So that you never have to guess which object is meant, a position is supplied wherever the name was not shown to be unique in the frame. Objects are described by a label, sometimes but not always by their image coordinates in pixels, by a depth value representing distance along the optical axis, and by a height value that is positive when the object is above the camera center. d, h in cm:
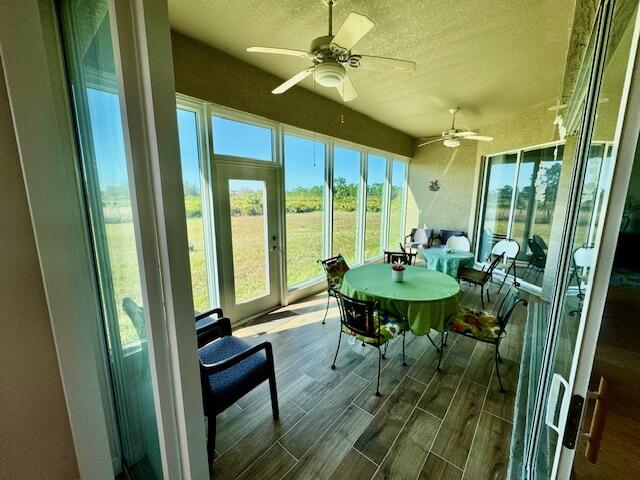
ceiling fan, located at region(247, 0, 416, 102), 165 +105
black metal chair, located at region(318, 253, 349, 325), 318 -86
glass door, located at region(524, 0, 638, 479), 62 -14
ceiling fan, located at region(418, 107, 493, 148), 391 +103
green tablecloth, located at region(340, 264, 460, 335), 219 -82
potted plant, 263 -73
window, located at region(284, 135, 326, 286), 369 -5
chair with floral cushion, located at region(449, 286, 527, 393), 211 -106
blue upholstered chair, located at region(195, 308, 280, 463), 141 -107
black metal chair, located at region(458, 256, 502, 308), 365 -107
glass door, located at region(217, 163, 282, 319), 298 -46
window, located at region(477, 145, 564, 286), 427 -1
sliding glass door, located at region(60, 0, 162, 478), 87 -8
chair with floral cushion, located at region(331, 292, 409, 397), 209 -106
